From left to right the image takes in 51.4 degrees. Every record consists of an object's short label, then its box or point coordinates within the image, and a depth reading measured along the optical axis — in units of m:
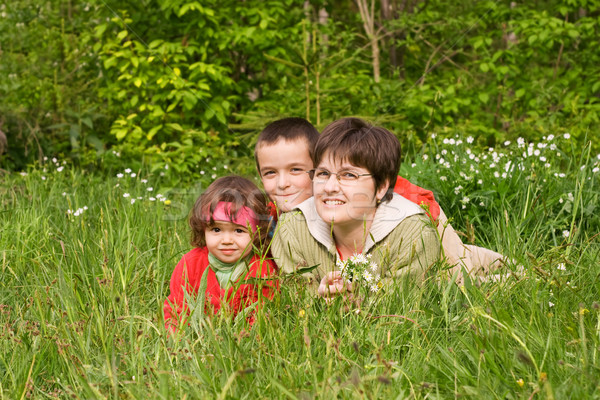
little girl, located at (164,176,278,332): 2.82
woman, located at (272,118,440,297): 2.76
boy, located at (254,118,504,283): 3.20
